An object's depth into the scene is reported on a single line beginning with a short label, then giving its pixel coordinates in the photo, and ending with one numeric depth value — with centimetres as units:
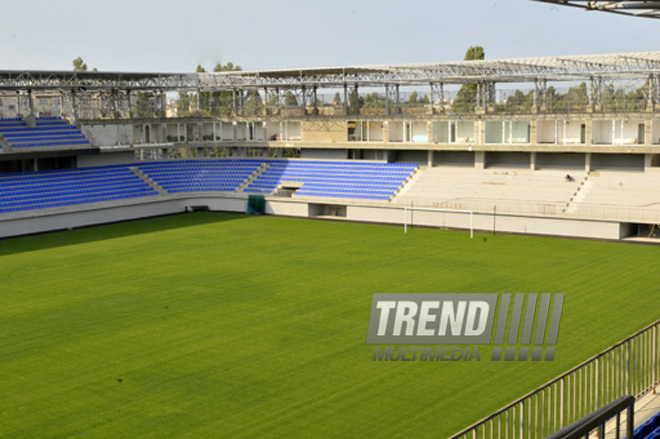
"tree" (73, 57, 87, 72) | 12875
